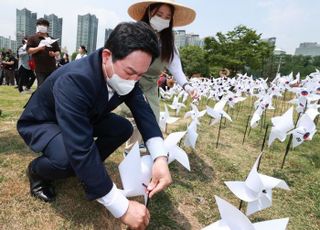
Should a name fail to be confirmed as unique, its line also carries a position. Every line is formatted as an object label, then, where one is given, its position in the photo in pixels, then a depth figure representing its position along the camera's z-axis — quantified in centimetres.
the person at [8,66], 640
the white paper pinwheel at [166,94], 549
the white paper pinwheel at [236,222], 86
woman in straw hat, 155
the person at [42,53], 281
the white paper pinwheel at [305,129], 190
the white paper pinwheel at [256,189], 114
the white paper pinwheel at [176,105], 357
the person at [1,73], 657
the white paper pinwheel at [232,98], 308
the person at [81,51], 487
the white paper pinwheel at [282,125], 188
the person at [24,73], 406
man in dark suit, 87
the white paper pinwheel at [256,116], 237
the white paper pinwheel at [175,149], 138
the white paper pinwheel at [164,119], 223
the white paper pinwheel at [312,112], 212
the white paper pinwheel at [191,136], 189
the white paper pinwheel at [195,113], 226
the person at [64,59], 613
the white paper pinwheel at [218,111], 215
